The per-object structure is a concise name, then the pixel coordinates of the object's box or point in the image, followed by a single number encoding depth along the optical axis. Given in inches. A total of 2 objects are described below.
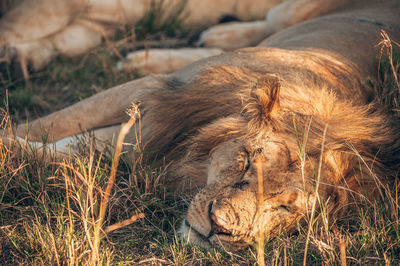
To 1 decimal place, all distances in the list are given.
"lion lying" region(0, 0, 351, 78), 432.0
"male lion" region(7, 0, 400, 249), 369.0
